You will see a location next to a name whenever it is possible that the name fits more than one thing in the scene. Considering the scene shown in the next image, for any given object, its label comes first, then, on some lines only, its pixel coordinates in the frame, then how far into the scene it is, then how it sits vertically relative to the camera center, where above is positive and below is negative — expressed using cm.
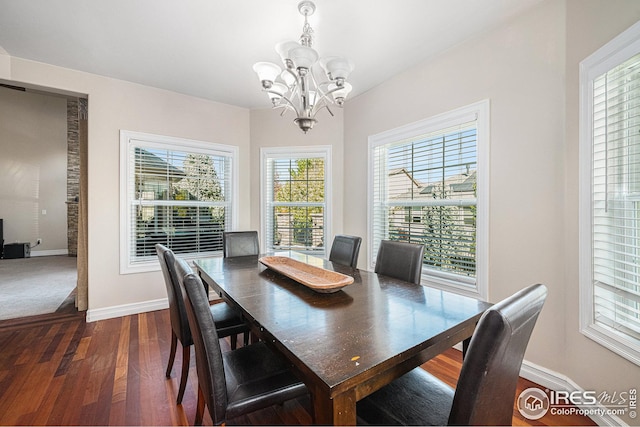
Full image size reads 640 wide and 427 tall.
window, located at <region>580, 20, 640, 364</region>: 141 +10
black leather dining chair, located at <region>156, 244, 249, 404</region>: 166 -74
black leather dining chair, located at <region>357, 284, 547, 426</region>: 68 -42
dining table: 83 -47
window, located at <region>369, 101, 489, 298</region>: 228 +20
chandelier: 164 +91
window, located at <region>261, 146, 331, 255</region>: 378 +19
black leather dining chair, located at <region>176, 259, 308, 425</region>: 107 -75
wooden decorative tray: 155 -42
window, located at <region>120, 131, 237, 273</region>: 323 +19
